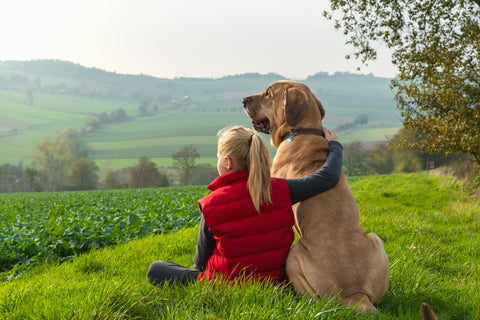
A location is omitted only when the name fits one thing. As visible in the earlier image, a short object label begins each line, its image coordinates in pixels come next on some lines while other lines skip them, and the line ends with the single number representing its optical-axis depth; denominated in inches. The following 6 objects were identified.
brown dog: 122.5
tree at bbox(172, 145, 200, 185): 3408.0
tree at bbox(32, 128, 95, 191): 3579.2
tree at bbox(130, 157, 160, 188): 3176.7
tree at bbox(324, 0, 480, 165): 477.7
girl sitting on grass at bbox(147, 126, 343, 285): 119.7
